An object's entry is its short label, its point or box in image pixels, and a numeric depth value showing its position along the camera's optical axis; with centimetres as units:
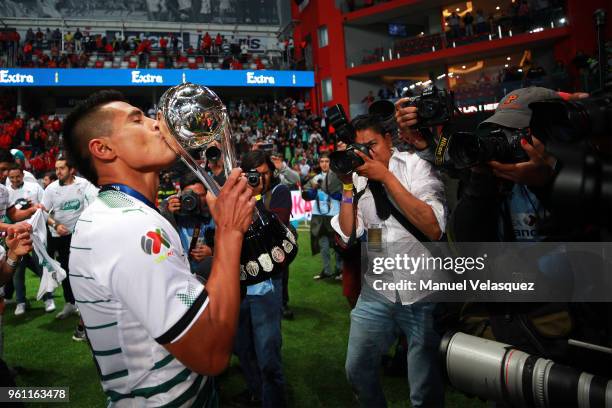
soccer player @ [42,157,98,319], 525
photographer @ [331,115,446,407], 216
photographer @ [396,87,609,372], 134
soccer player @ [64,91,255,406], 116
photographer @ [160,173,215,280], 257
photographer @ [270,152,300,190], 646
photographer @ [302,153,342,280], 607
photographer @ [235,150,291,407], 270
